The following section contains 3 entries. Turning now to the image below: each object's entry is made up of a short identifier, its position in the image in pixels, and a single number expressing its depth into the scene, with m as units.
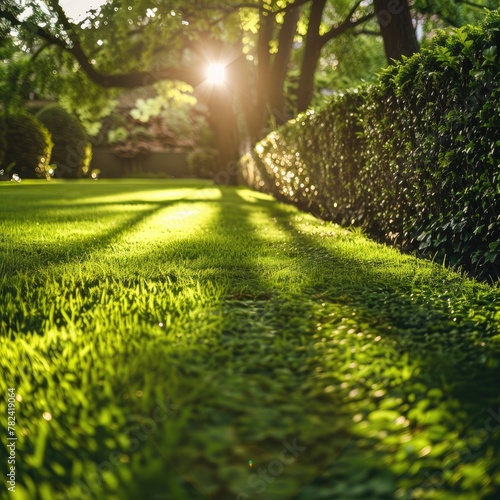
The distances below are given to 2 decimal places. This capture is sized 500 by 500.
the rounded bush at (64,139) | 30.11
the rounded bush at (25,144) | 20.19
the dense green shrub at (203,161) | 37.78
